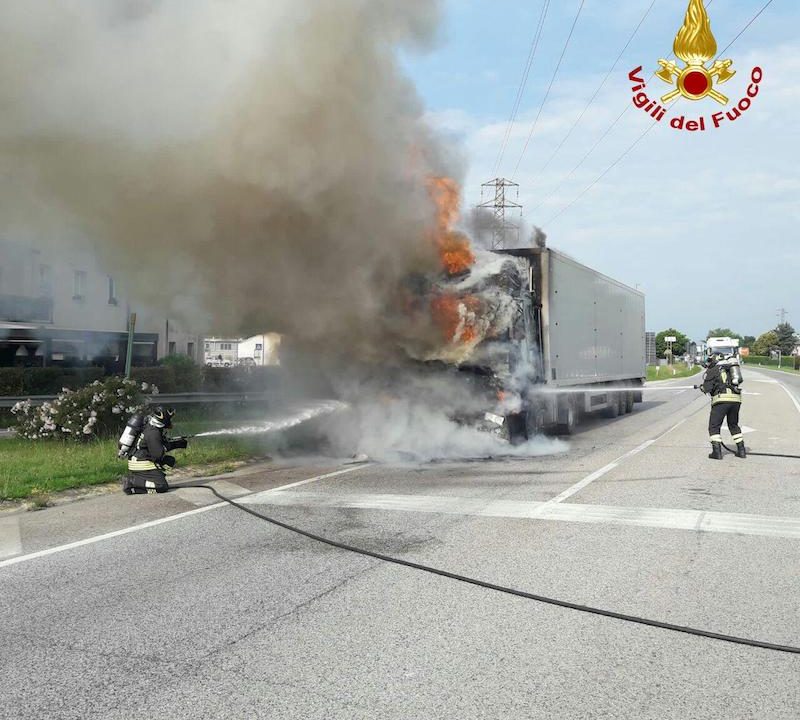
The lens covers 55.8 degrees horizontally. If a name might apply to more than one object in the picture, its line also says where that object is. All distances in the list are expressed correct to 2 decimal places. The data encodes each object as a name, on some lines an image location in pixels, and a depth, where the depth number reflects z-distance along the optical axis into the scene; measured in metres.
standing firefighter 11.80
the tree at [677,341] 101.75
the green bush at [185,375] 21.27
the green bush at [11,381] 17.84
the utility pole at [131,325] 12.65
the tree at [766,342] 160.50
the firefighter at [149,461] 9.05
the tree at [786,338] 154.75
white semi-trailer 12.83
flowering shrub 12.59
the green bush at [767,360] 124.94
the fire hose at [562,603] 4.12
